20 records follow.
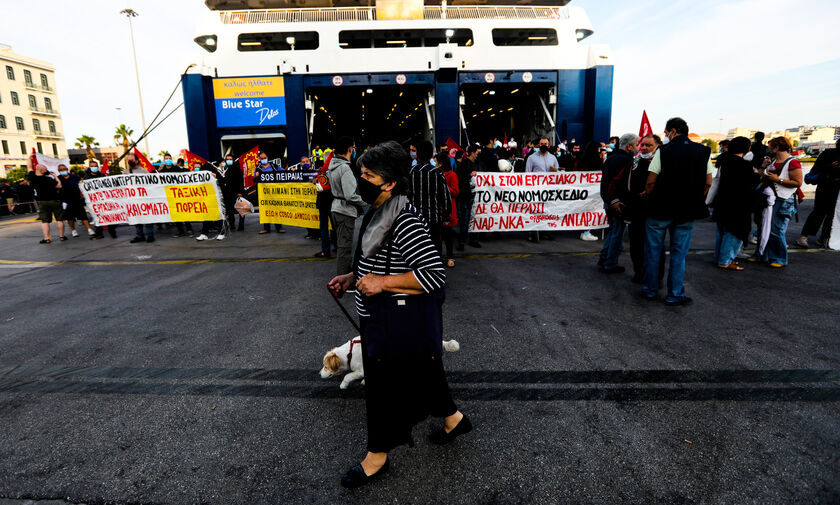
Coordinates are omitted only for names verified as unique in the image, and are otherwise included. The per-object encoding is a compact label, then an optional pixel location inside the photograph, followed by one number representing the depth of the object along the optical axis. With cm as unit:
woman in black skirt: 209
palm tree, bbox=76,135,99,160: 7350
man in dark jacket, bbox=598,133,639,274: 586
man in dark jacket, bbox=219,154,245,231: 1069
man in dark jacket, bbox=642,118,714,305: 465
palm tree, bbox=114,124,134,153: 7344
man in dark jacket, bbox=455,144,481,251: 786
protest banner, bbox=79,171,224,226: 1030
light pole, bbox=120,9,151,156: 4312
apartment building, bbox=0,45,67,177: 5391
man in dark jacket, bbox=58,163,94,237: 1051
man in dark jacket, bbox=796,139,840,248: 716
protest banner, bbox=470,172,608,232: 858
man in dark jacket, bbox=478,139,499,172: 905
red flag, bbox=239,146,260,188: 1164
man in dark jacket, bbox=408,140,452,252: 552
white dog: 317
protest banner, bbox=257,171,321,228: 919
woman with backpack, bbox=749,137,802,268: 631
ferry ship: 1534
